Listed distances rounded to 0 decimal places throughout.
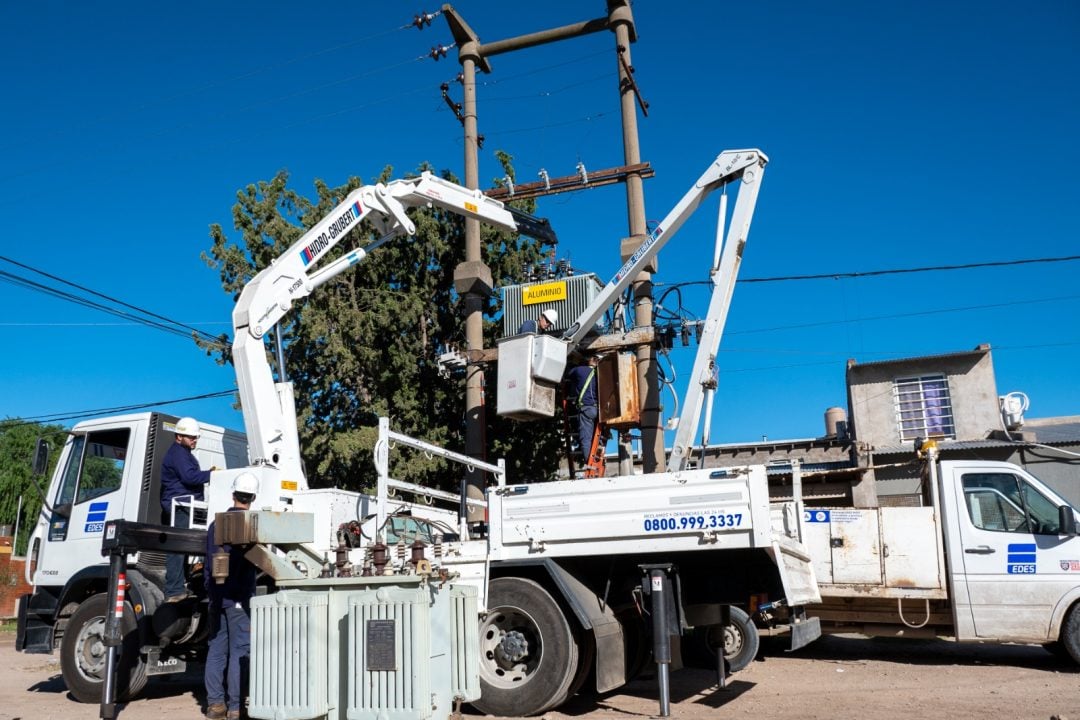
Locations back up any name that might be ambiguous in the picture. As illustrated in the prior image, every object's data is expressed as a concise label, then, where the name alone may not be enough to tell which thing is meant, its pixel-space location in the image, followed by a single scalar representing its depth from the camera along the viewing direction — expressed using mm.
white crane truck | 6816
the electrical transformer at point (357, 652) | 5566
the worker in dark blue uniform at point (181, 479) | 8781
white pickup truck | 9039
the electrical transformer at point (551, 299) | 12875
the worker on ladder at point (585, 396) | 11203
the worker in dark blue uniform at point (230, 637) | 6656
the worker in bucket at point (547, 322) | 11742
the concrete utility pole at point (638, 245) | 12297
